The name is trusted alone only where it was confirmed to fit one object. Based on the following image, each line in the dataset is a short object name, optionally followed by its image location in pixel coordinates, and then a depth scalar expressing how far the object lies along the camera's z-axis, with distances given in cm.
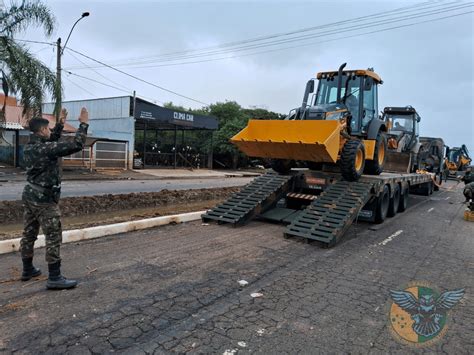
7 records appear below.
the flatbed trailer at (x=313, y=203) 766
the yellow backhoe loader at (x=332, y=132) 842
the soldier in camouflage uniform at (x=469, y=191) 1163
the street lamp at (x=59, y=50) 1838
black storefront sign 2916
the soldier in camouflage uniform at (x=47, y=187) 450
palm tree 1072
